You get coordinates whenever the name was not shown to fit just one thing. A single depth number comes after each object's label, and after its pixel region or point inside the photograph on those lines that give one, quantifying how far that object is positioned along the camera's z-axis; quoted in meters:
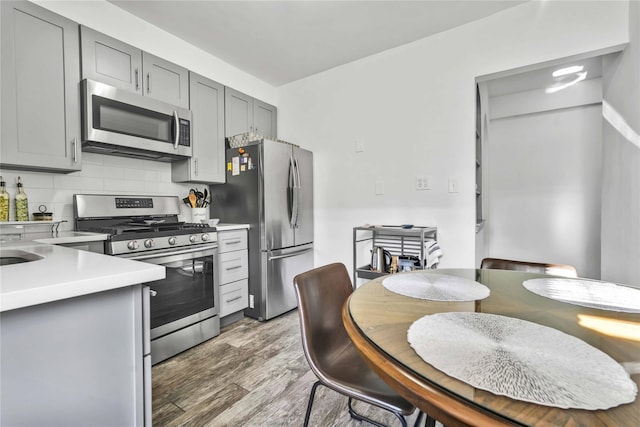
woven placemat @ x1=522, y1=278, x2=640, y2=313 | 0.92
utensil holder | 2.82
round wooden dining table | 0.44
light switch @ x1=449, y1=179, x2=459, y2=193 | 2.54
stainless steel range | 1.98
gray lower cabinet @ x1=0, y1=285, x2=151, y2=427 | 0.70
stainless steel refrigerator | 2.78
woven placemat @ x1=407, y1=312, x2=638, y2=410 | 0.48
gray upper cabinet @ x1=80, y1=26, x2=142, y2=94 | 2.04
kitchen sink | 1.21
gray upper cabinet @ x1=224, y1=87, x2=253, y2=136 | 3.05
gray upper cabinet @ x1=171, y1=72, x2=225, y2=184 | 2.72
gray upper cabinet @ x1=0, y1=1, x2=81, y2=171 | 1.71
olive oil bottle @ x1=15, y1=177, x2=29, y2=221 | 1.87
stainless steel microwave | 2.02
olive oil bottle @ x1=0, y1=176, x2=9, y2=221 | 1.80
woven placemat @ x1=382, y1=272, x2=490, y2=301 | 1.03
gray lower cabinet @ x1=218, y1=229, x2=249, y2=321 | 2.62
